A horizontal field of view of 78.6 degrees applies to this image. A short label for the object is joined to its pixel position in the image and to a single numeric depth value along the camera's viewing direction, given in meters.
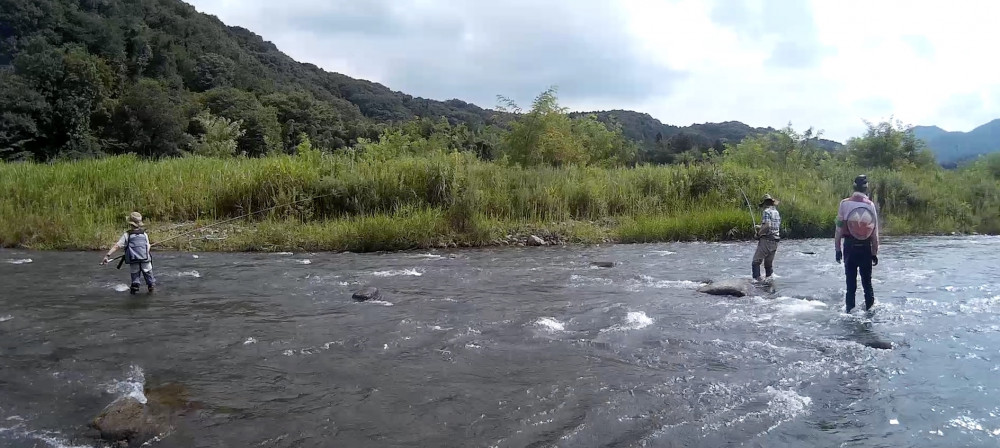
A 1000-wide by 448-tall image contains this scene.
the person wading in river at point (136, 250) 9.90
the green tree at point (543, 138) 27.38
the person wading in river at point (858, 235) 8.66
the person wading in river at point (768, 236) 11.23
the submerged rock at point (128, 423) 4.72
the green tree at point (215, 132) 45.32
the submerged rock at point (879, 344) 7.38
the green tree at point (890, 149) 35.78
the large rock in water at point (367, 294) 9.80
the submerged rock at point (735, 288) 10.31
